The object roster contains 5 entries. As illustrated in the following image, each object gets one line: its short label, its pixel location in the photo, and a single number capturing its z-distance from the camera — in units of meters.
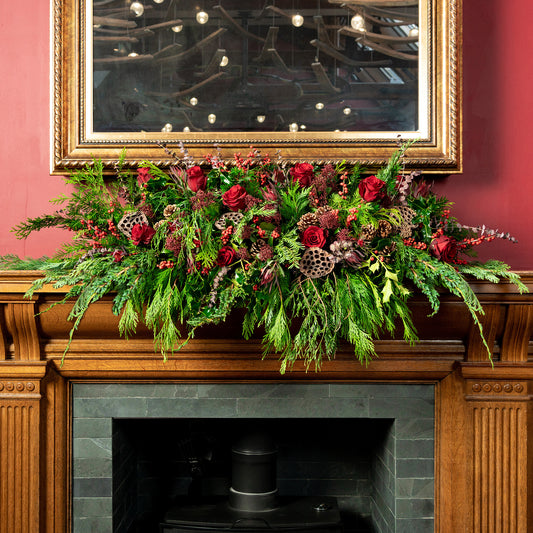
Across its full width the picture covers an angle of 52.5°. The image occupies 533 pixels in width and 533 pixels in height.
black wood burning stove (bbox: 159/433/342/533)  1.71
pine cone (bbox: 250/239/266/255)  1.39
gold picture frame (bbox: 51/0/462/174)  1.70
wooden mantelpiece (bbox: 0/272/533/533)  1.59
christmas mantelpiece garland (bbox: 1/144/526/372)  1.37
